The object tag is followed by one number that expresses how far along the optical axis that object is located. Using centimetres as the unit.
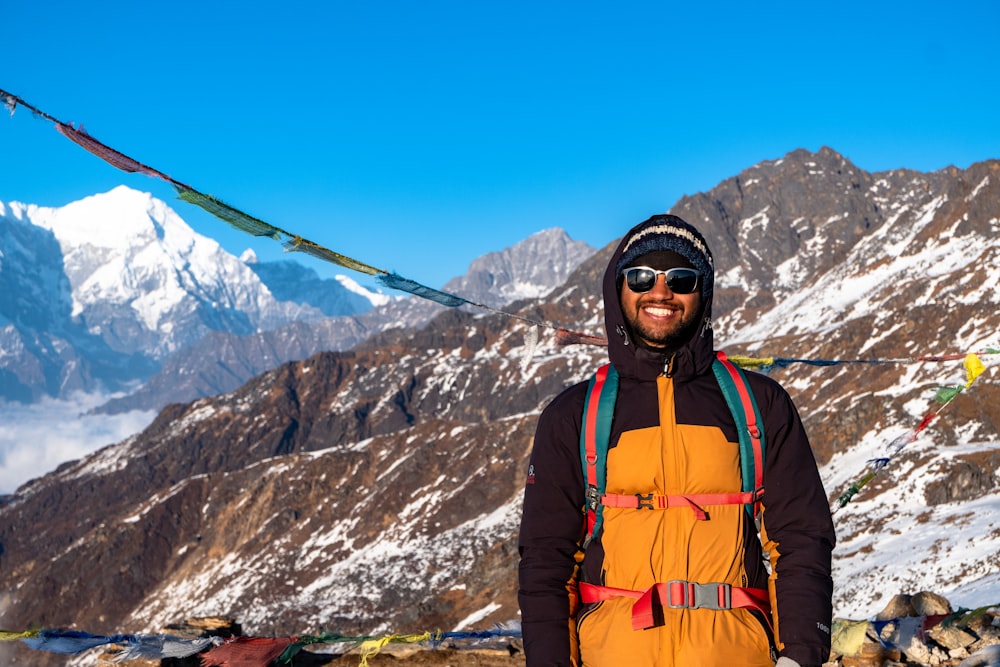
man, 382
